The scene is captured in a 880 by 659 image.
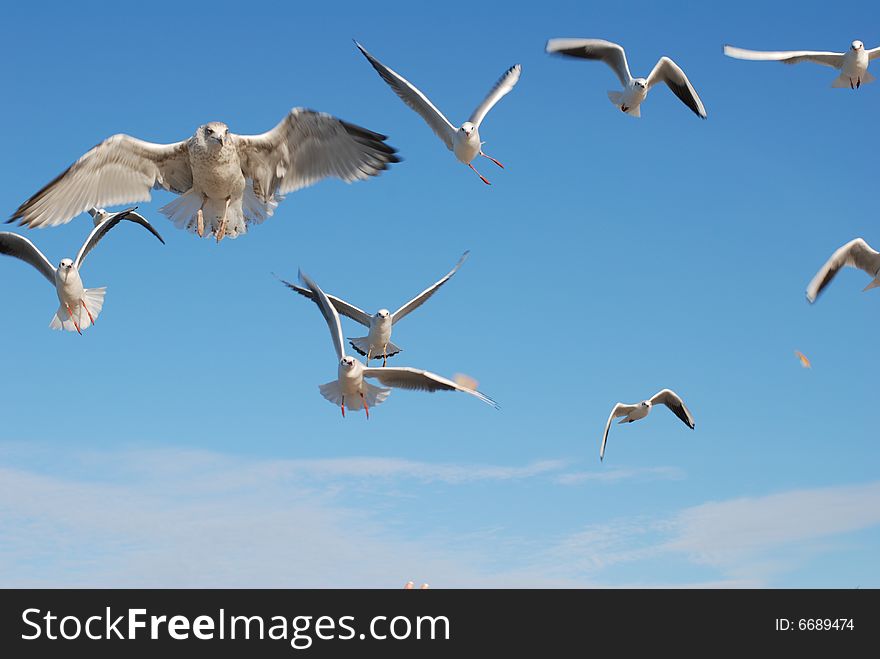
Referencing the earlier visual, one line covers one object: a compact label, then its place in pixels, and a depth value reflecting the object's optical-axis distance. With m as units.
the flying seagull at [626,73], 12.05
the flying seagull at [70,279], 10.59
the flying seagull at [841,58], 11.88
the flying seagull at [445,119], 10.18
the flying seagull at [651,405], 14.54
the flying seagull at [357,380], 8.80
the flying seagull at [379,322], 11.77
